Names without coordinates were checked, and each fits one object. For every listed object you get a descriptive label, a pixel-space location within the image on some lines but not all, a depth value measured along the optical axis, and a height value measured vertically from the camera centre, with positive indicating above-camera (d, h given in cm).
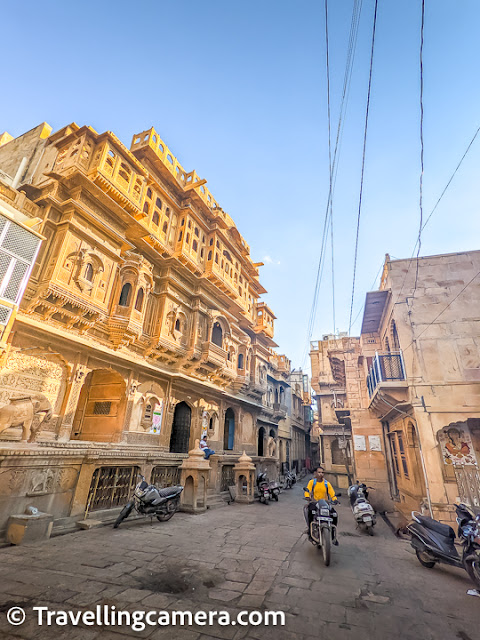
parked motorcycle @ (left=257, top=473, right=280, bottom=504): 1232 -158
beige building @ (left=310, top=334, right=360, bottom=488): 2202 +379
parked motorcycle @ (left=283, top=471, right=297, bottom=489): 1987 -193
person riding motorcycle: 612 -78
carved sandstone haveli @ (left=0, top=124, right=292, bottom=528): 833 +443
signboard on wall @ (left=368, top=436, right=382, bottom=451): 1439 +51
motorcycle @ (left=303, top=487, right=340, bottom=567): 487 -121
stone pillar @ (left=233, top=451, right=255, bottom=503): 1244 -113
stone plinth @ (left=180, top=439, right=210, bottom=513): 923 -105
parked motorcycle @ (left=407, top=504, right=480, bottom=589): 433 -125
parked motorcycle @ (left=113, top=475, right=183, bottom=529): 719 -132
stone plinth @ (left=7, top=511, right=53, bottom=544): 512 -145
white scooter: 725 -132
